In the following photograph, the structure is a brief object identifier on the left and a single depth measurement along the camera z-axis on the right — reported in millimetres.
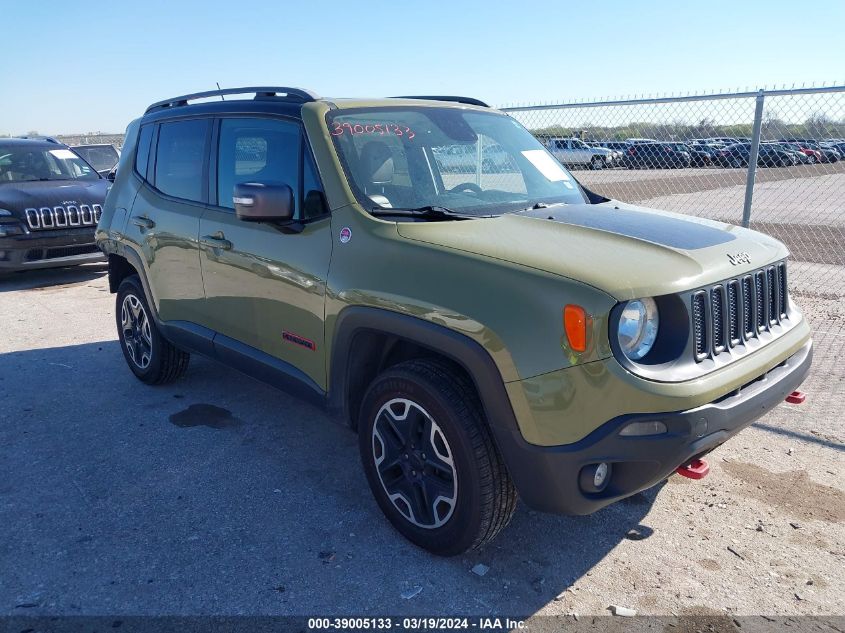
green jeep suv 2457
